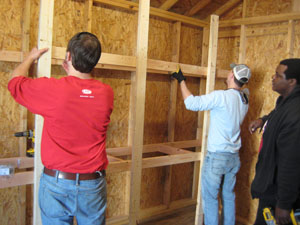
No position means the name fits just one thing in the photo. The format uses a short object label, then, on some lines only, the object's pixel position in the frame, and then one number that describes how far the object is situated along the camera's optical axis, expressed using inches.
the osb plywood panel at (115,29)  127.8
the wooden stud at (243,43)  145.3
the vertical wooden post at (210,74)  120.5
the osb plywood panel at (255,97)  135.7
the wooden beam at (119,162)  83.2
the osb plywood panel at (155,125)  150.1
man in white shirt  104.8
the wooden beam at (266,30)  132.1
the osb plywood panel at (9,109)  109.8
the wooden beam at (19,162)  100.2
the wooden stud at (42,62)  75.0
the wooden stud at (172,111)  153.9
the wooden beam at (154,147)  129.7
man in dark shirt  66.8
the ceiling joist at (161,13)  128.0
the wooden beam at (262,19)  127.9
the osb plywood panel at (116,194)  140.1
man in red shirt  58.1
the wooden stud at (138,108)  95.9
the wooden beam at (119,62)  80.7
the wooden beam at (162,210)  150.2
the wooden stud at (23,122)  111.8
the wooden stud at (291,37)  128.8
